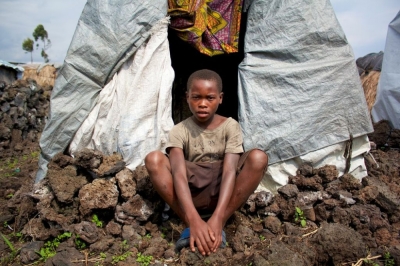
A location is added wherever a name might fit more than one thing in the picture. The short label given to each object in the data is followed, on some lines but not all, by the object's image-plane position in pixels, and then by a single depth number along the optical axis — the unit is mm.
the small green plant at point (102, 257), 1949
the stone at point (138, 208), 2260
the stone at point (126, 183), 2309
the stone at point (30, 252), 1994
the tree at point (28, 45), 29328
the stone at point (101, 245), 2059
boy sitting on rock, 1945
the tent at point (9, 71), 8133
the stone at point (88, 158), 2414
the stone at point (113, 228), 2195
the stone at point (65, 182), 2283
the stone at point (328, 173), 2502
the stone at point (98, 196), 2246
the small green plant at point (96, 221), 2293
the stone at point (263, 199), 2367
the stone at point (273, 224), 2232
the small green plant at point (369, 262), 1845
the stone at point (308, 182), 2467
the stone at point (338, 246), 1837
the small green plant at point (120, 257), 1947
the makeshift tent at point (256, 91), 2574
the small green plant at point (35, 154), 5019
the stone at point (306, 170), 2543
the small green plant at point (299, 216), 2328
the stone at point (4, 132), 5238
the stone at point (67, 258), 1874
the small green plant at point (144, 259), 1921
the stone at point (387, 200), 2352
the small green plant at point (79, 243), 2117
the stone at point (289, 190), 2426
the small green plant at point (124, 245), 2075
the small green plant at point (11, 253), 2022
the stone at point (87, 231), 2102
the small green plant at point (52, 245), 2066
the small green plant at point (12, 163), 4524
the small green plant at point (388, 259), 1862
